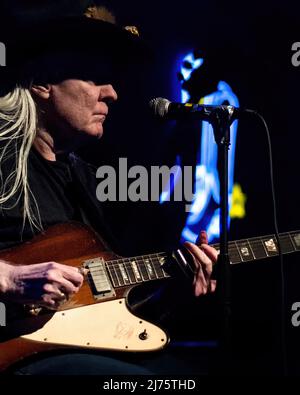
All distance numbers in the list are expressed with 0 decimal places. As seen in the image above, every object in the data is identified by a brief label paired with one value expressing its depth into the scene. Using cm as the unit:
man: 280
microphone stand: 236
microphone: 241
